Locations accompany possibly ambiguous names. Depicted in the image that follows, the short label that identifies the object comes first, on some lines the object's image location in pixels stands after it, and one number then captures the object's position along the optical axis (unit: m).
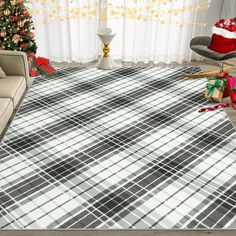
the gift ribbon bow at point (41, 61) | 4.75
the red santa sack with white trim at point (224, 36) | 4.39
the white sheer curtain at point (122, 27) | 4.99
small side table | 4.87
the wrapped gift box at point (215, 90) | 4.02
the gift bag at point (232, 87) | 4.02
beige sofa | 3.47
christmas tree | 4.19
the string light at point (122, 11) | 4.97
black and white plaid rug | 2.52
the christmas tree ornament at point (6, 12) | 4.16
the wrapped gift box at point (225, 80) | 4.11
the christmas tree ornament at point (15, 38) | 4.19
